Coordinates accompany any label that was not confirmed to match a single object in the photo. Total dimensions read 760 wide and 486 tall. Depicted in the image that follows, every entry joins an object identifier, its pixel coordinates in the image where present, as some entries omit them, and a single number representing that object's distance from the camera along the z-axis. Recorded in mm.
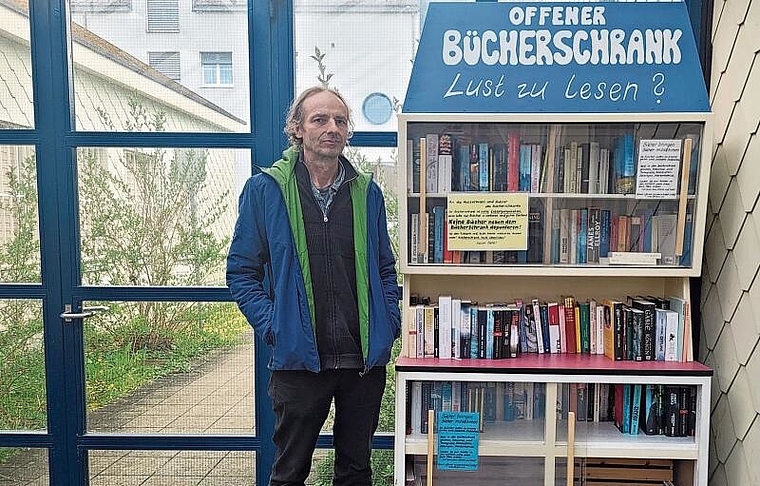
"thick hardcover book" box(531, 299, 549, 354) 2453
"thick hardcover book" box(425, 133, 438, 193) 2383
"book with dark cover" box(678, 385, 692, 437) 2299
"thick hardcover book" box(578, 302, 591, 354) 2459
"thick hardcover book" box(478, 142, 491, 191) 2398
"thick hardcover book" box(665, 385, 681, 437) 2311
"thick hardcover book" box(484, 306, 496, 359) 2395
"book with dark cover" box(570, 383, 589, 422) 2305
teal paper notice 2307
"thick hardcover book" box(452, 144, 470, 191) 2400
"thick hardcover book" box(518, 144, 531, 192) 2391
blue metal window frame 2625
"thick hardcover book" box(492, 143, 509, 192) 2387
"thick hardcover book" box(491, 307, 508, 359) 2389
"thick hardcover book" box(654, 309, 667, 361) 2385
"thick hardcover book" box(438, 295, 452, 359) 2408
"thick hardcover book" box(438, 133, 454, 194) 2395
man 2070
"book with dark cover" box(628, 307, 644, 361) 2380
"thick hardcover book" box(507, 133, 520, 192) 2383
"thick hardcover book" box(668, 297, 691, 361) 2359
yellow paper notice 2359
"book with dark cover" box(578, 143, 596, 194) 2391
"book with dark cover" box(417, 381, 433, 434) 2336
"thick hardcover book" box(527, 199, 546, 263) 2381
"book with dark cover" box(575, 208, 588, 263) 2416
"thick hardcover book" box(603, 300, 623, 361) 2391
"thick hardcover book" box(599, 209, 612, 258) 2412
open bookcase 2279
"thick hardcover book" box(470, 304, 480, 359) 2402
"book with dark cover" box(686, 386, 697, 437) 2289
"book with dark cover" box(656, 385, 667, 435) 2330
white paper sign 2312
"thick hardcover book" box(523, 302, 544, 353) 2461
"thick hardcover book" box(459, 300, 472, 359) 2406
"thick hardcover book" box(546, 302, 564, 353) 2457
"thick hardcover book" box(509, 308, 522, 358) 2408
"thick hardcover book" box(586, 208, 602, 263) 2414
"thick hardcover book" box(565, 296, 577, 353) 2457
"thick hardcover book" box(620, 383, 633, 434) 2363
